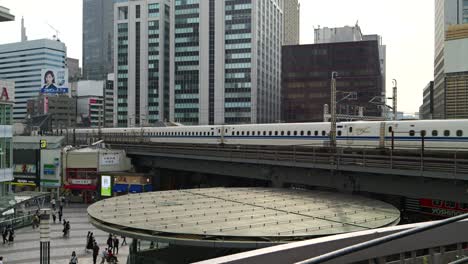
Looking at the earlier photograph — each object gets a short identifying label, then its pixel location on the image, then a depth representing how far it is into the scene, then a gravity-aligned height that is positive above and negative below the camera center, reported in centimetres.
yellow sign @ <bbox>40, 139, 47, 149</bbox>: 6539 -219
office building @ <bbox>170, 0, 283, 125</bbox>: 16275 +2519
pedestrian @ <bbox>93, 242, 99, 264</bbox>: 2957 -801
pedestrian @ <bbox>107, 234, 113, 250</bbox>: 3103 -779
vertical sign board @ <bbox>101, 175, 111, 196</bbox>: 5600 -691
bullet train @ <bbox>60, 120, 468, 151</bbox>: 3394 -37
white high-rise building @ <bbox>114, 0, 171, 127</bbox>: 17975 +2751
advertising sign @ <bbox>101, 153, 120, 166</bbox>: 5991 -393
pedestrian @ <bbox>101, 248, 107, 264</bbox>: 2910 -820
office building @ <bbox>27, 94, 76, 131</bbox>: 11392 +185
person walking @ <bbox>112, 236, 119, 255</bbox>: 3203 -839
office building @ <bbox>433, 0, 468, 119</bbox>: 13274 +3283
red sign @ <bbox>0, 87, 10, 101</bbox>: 4011 +299
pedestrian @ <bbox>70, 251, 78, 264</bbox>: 2727 -787
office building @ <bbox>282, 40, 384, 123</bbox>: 14388 +1793
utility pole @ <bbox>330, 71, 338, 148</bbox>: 3606 +99
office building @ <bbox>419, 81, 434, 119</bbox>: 17825 +1355
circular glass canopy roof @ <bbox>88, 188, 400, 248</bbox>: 1555 -358
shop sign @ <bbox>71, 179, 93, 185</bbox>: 5891 -675
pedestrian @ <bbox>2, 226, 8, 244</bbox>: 3531 -831
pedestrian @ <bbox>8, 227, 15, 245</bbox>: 3503 -835
